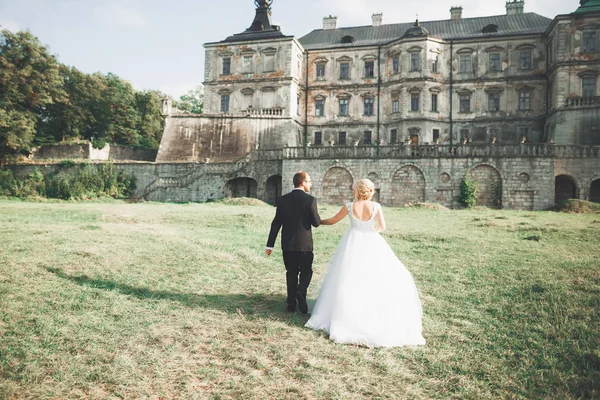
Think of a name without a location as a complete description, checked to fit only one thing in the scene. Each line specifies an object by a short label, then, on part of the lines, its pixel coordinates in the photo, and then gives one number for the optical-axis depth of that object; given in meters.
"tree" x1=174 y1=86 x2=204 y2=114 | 67.69
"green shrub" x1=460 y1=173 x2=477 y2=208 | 27.69
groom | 6.03
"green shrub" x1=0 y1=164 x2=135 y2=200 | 31.88
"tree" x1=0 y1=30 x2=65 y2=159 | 37.36
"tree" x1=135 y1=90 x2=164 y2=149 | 50.88
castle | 28.39
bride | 5.10
